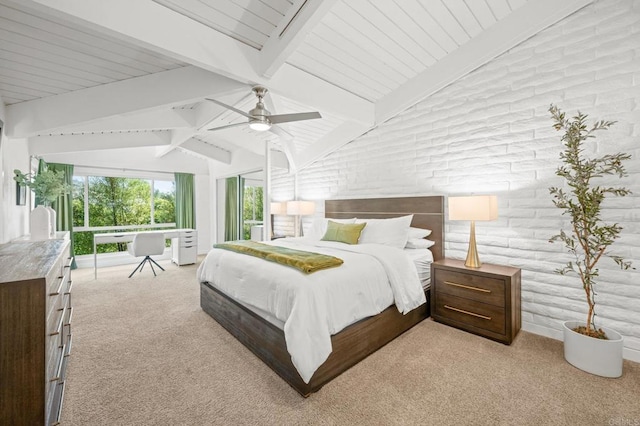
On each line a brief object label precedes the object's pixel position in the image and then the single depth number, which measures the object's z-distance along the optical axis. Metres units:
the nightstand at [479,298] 2.44
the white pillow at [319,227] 4.10
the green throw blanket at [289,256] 2.10
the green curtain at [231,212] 6.82
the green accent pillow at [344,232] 3.46
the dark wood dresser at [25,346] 1.15
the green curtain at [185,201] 6.79
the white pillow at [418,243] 3.29
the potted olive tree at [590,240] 1.99
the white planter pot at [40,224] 2.86
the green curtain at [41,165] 4.75
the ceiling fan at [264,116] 2.73
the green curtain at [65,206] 5.20
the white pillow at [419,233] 3.41
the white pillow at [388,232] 3.27
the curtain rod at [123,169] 5.66
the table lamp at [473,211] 2.63
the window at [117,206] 5.74
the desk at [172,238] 4.77
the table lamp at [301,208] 4.95
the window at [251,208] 6.70
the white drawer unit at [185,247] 5.68
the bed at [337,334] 1.92
